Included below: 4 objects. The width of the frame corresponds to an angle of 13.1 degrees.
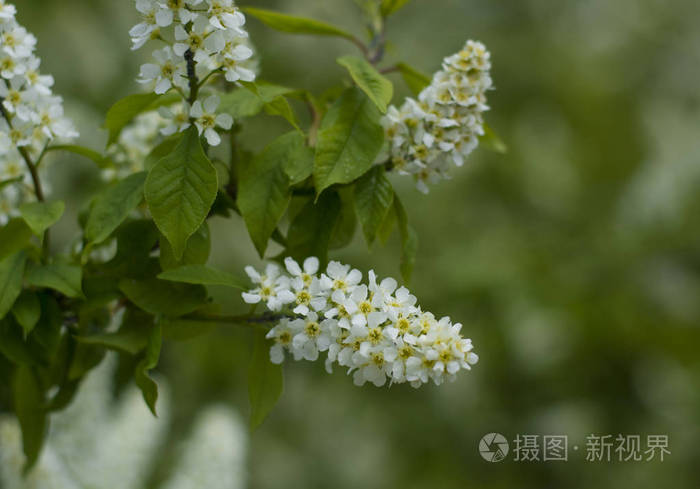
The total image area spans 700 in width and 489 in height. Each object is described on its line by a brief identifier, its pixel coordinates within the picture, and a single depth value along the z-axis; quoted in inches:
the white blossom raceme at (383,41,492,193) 41.1
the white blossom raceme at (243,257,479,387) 39.0
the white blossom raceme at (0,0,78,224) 40.6
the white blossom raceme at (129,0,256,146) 39.3
